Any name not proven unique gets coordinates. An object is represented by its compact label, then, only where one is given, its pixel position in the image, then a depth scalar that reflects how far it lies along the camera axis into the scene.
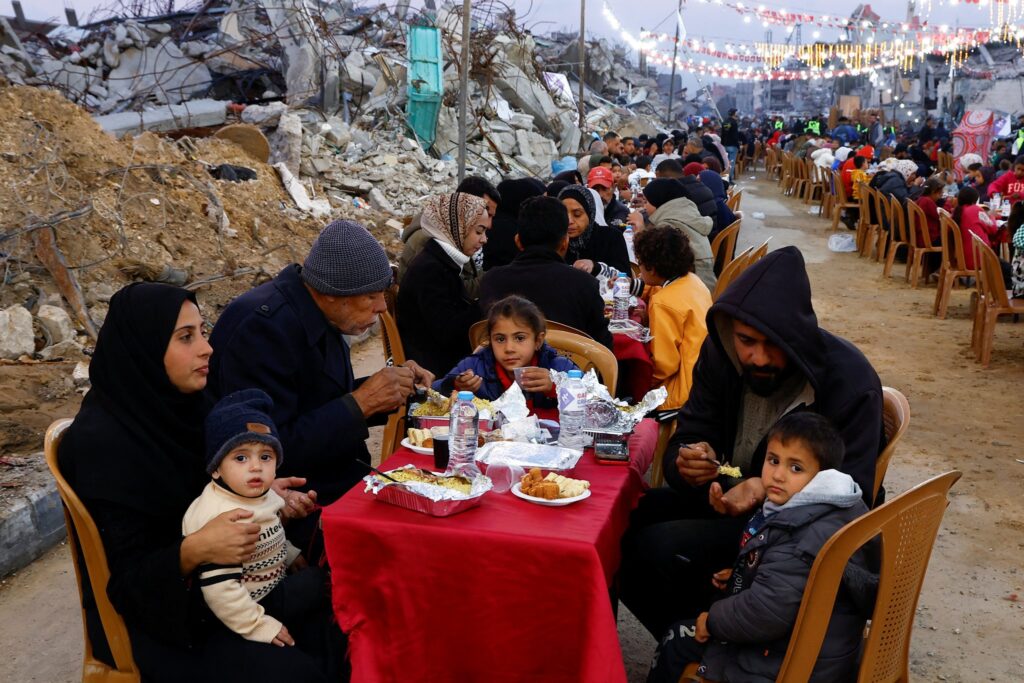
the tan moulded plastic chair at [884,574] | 2.11
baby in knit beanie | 2.29
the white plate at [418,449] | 3.01
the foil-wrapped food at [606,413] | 3.03
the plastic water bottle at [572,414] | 2.98
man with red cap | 8.39
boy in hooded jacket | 2.27
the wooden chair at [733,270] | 6.06
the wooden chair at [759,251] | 6.38
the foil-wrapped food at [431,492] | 2.41
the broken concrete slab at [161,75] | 14.70
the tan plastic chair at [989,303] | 6.92
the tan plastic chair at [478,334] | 4.27
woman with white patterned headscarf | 4.57
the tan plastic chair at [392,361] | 4.35
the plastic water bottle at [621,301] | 5.04
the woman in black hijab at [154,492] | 2.21
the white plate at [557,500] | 2.48
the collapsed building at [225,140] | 7.32
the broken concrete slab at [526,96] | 20.64
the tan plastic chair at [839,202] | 15.12
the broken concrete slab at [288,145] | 12.24
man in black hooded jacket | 2.65
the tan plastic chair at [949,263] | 8.66
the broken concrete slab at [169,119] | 12.41
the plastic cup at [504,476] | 2.64
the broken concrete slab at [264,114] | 13.06
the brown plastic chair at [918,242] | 10.31
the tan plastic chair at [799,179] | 20.55
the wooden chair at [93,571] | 2.20
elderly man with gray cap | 2.89
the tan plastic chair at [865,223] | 12.54
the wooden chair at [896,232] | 10.79
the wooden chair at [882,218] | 11.51
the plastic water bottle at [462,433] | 2.76
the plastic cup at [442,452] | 2.86
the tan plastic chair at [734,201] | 11.97
